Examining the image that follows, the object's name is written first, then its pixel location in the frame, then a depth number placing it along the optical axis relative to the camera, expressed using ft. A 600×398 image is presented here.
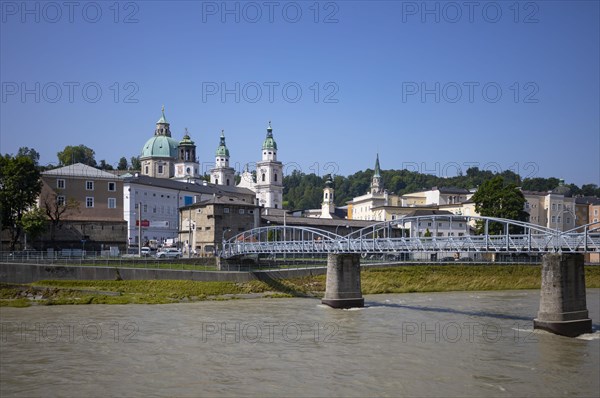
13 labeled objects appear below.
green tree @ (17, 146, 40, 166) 540.93
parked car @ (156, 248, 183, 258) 207.39
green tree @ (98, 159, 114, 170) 501.64
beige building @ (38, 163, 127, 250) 224.53
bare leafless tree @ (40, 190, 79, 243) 221.25
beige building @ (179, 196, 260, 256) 242.78
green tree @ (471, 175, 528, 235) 269.73
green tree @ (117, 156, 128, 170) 567.05
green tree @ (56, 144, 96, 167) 449.89
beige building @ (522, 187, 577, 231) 349.82
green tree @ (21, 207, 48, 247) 198.79
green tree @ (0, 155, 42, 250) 202.90
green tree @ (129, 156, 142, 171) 562.83
